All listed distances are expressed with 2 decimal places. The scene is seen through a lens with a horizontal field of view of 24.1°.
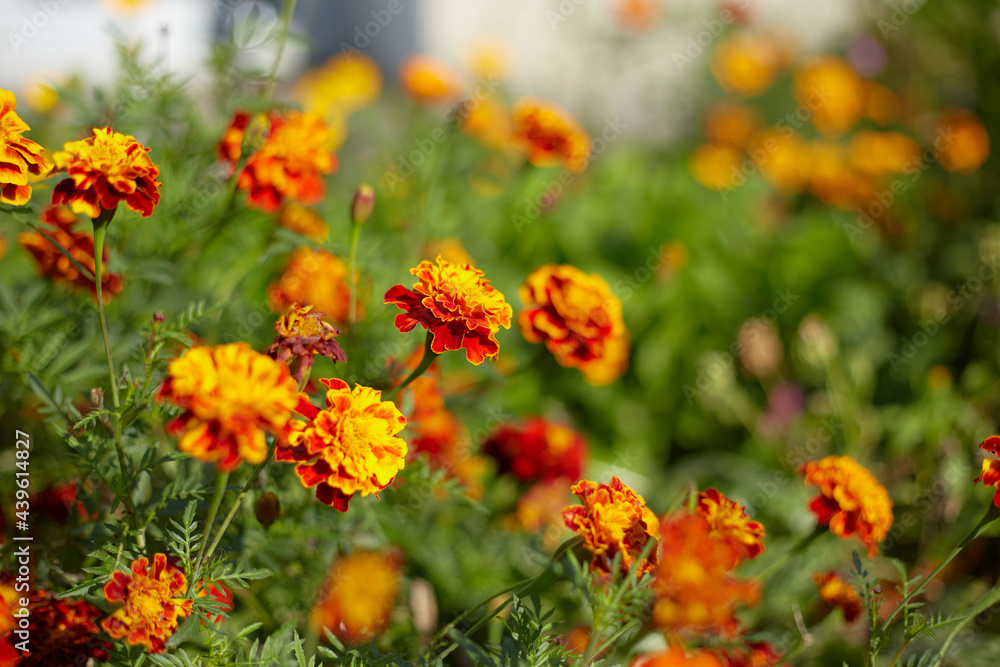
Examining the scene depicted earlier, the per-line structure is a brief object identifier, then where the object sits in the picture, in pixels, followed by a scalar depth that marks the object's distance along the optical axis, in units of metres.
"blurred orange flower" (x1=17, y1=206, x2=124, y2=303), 1.09
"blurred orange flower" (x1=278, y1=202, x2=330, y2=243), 1.18
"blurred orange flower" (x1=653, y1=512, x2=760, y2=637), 0.95
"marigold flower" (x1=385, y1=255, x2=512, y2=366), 0.99
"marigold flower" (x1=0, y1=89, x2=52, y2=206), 0.98
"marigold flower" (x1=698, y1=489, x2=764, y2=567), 1.00
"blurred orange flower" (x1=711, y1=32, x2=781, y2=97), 3.19
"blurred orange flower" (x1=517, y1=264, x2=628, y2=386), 1.07
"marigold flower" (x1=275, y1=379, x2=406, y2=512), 0.96
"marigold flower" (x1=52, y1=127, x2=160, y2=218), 0.98
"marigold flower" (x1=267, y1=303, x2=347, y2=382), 0.98
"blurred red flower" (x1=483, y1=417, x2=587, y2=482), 1.20
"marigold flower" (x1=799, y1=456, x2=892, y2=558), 1.03
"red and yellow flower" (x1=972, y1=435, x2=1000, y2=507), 0.99
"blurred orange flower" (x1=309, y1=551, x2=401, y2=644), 1.07
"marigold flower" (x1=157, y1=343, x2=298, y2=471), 0.92
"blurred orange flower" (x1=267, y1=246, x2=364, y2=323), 1.12
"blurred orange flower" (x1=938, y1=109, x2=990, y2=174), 2.47
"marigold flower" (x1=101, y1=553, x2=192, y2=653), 0.96
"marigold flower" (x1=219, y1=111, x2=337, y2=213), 1.09
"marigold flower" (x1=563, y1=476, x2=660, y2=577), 0.97
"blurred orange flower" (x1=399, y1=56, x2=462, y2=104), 1.72
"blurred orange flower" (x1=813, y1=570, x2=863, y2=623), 1.06
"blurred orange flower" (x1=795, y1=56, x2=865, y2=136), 2.93
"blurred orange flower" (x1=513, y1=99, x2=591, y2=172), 1.21
